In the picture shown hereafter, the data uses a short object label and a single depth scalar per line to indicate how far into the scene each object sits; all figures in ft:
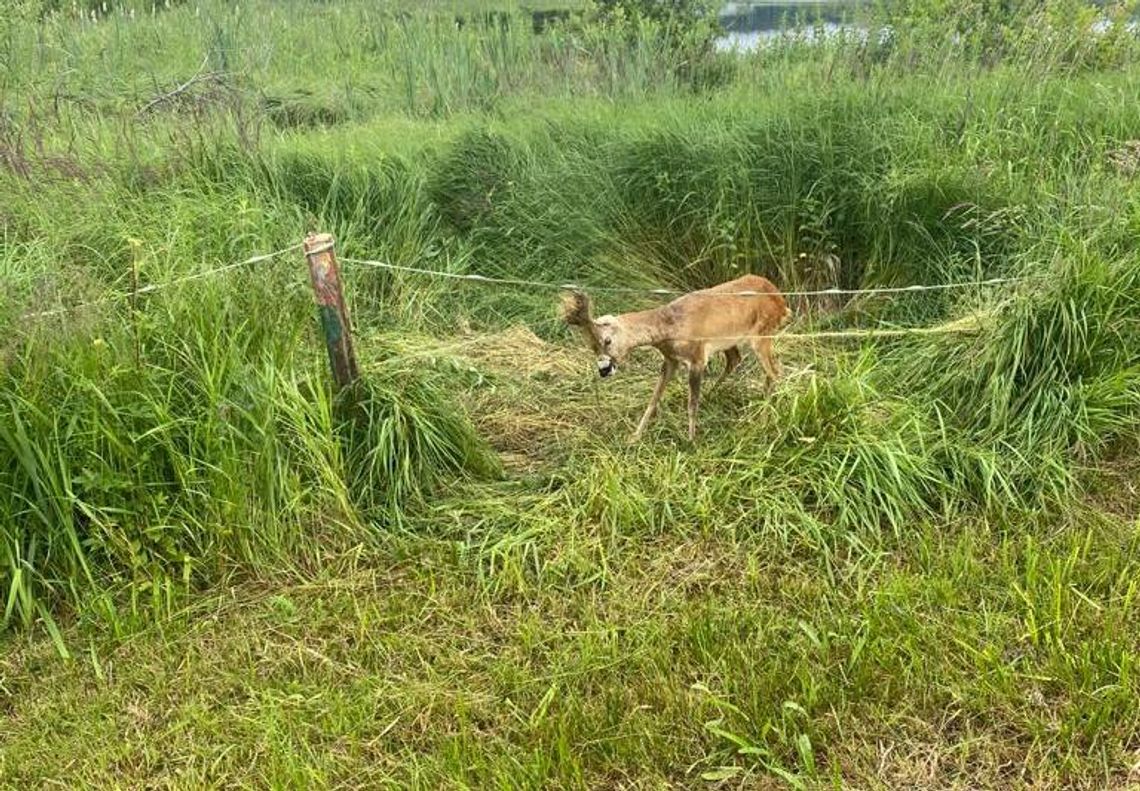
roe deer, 12.05
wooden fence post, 11.58
